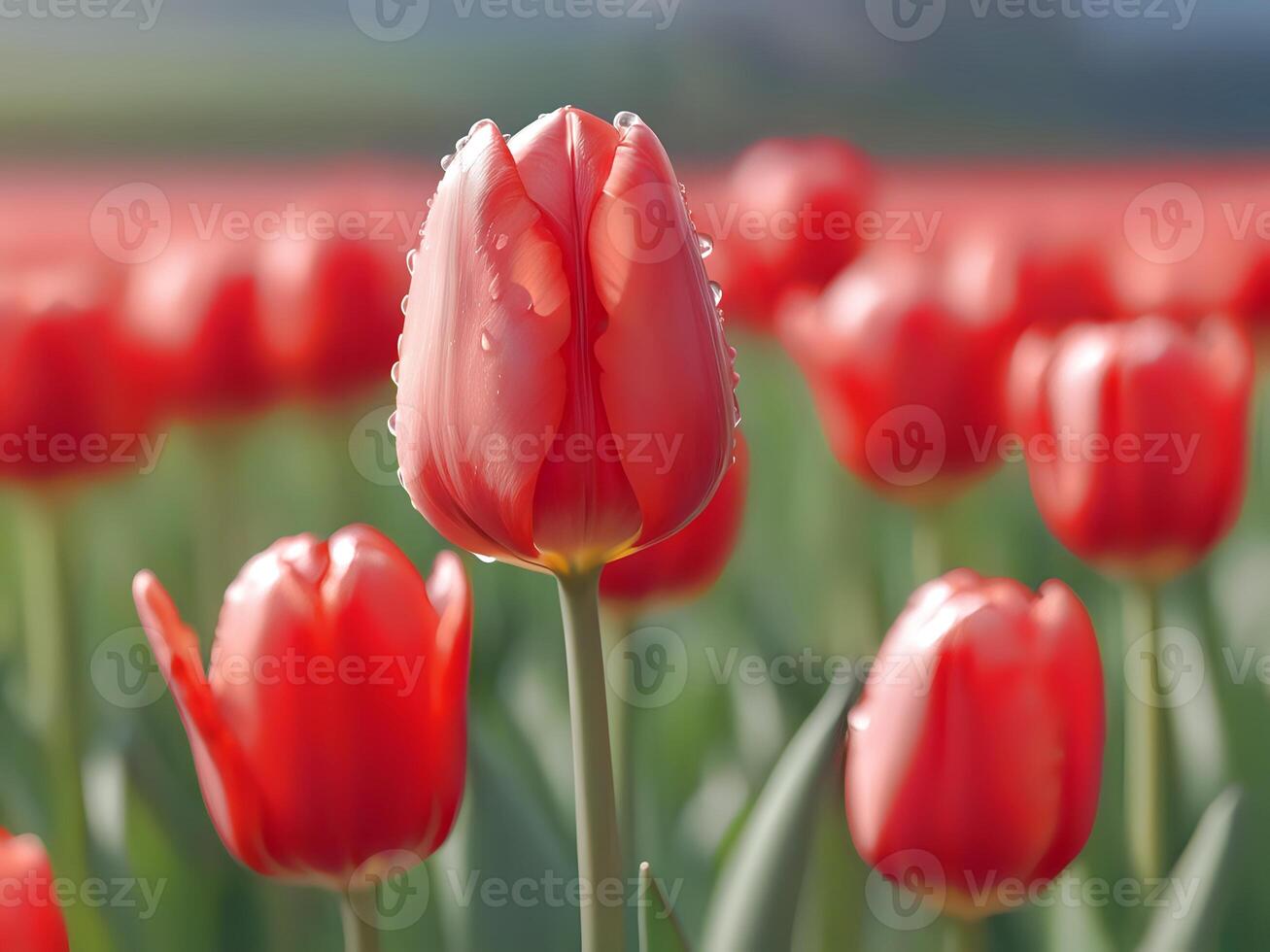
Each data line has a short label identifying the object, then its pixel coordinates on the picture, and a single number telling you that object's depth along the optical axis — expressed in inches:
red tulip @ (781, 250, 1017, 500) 31.8
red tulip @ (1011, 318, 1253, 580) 30.5
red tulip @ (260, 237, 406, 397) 32.7
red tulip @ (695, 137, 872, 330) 34.9
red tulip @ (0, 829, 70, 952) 27.1
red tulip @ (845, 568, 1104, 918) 27.7
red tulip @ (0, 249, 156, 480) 30.9
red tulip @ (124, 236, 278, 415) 32.1
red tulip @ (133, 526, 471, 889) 27.5
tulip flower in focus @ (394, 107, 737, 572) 26.4
